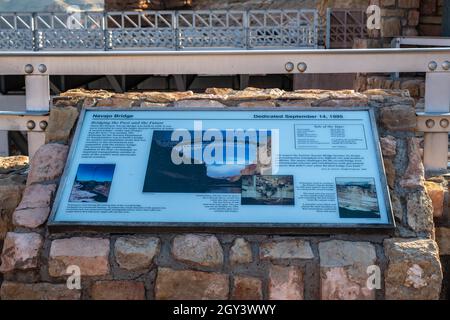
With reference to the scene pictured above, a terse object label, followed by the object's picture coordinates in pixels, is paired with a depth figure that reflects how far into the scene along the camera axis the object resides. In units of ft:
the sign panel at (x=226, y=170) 9.91
